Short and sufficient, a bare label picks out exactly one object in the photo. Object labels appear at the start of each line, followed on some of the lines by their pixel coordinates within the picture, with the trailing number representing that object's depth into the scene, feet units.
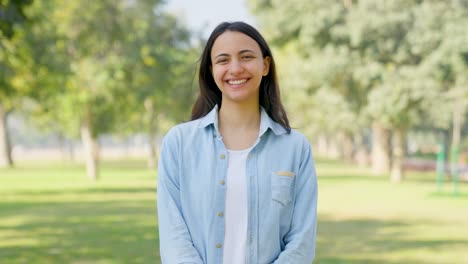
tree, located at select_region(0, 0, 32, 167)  33.99
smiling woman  9.69
